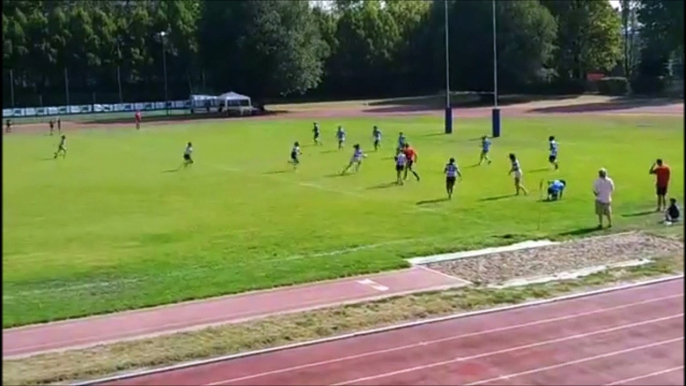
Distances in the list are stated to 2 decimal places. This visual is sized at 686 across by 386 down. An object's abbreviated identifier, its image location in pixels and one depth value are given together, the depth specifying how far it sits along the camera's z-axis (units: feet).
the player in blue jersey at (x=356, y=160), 113.60
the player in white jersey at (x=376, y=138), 140.05
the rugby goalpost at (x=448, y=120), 167.61
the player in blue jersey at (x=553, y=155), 109.40
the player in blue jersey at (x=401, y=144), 106.52
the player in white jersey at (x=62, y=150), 142.67
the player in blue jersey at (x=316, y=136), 153.69
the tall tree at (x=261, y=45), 243.19
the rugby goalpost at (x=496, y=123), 156.87
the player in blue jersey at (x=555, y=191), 85.97
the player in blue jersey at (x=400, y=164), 101.04
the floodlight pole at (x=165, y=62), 258.78
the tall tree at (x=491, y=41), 242.37
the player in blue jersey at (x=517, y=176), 90.27
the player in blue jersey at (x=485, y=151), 118.32
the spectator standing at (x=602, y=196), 69.77
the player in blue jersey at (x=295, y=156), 118.42
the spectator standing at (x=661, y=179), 75.66
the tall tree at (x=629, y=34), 237.25
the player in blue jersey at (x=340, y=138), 144.01
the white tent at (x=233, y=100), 239.71
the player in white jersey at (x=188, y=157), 124.26
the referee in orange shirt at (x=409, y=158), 103.20
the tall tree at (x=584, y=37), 256.73
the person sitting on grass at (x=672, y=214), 69.31
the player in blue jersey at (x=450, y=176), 88.69
